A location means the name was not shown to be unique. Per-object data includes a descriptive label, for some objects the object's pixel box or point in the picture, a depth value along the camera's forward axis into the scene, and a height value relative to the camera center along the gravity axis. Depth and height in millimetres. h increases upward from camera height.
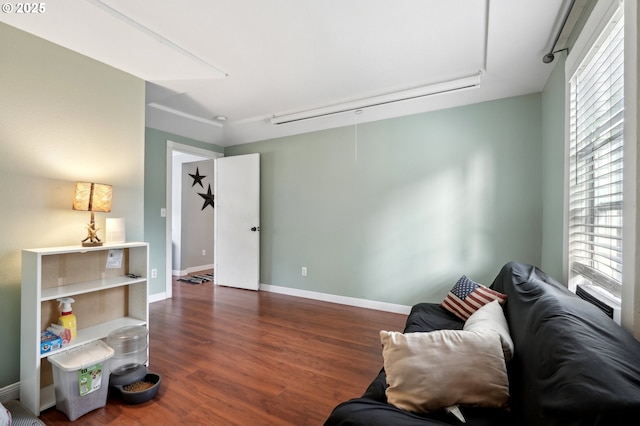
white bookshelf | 1710 -627
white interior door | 4398 -144
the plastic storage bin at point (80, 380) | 1650 -999
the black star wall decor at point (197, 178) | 6043 +727
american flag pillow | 1958 -613
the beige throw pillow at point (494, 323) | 1205 -537
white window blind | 1328 +295
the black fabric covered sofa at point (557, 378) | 669 -440
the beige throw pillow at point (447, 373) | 1062 -601
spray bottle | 1886 -693
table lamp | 1992 +76
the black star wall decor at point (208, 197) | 6180 +327
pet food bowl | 1788 -1156
